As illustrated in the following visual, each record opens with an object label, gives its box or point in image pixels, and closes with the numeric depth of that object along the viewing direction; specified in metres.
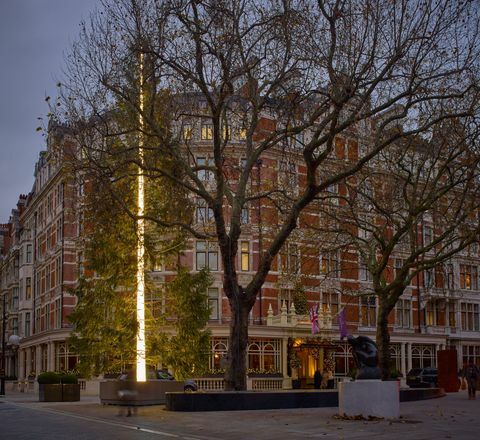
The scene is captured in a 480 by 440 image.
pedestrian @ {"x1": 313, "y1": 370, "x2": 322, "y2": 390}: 48.03
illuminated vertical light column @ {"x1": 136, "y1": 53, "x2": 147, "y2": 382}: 28.08
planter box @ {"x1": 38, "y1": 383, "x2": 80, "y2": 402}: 34.91
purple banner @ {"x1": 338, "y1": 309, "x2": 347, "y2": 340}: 41.54
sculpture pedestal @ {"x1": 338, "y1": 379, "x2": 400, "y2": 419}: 18.78
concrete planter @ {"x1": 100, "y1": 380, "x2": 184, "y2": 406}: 26.02
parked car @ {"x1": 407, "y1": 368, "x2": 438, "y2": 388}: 49.06
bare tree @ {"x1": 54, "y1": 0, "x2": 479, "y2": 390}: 21.95
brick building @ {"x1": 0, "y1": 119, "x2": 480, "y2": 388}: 50.44
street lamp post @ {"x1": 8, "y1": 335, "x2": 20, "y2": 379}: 72.56
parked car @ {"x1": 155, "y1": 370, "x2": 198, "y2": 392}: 39.12
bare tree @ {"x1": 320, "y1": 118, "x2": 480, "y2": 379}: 27.95
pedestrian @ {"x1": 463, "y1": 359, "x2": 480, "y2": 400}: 32.28
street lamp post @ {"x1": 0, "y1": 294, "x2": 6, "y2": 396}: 43.09
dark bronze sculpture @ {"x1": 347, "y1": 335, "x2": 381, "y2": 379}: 19.22
